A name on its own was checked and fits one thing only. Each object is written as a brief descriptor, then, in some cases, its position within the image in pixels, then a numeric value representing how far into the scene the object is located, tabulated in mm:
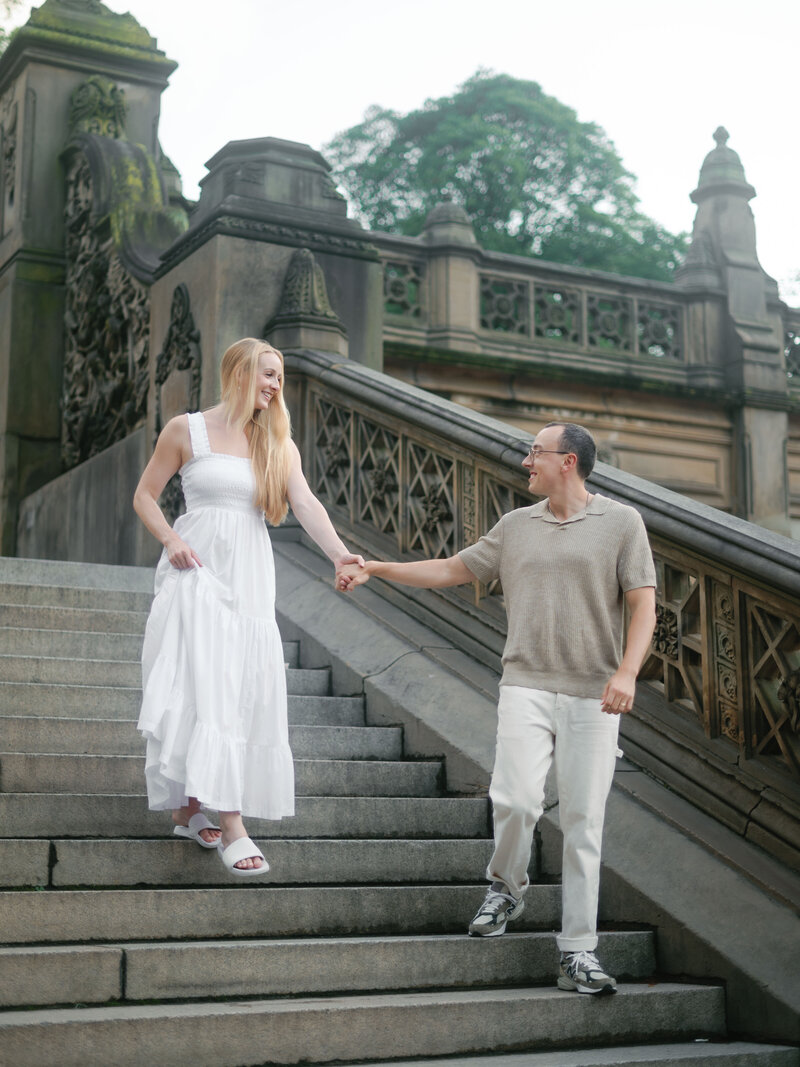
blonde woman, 4688
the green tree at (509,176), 34656
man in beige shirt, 4422
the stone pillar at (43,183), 12812
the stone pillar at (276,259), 8914
